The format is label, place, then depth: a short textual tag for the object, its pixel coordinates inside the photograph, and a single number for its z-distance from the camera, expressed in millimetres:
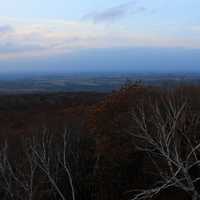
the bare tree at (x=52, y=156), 21508
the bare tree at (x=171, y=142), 18784
